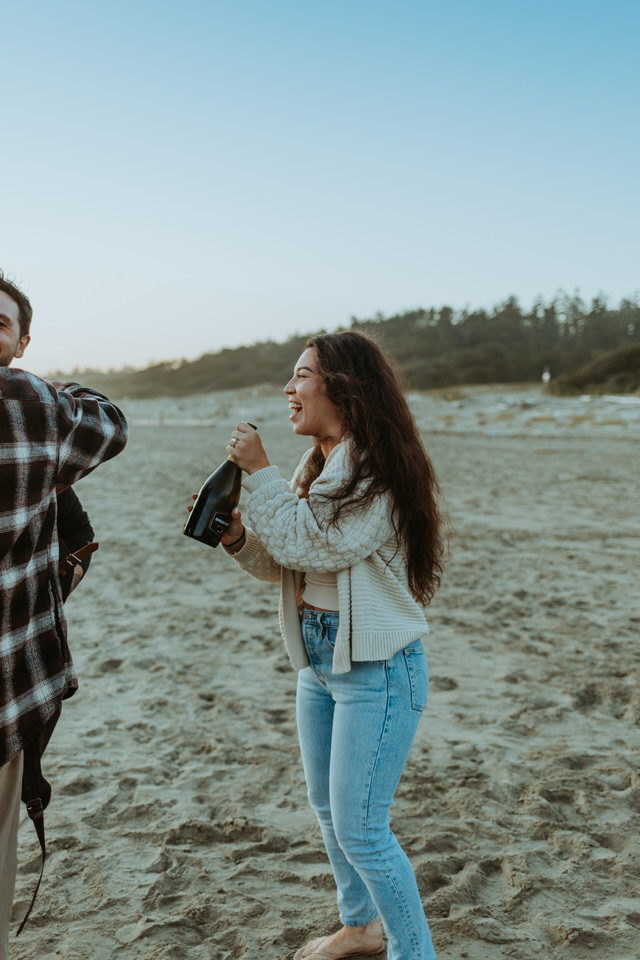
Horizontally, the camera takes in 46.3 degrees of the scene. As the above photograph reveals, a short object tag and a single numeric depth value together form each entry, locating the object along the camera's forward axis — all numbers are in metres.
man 1.67
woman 2.03
